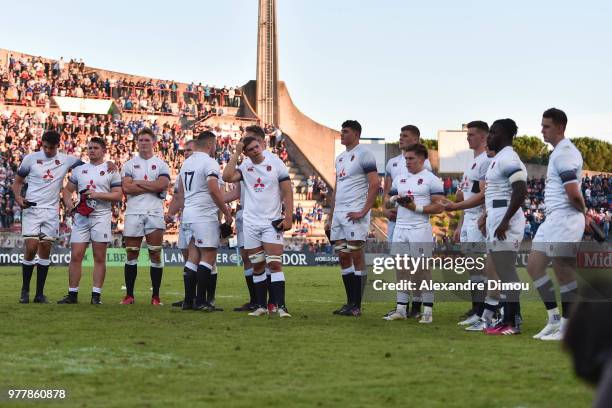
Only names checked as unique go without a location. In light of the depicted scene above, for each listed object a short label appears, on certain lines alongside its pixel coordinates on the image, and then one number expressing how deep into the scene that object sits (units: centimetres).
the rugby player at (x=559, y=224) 1007
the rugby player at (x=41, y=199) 1487
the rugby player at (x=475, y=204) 1222
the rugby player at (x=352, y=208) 1363
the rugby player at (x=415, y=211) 1276
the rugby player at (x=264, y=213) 1280
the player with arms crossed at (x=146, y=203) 1490
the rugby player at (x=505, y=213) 1097
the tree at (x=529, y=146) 12000
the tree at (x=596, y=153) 12006
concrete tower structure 6294
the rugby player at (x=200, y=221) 1377
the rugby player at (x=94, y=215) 1470
